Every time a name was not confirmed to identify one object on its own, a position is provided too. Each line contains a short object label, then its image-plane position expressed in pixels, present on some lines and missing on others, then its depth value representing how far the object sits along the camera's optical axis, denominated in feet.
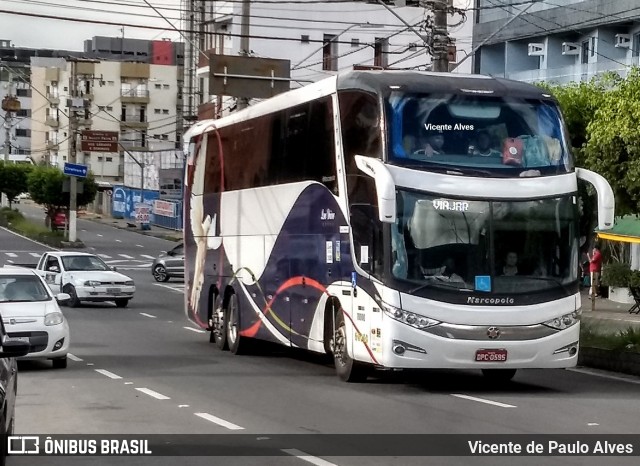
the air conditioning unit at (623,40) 167.02
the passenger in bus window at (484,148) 59.93
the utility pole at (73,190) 247.50
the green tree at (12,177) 364.38
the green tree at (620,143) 82.79
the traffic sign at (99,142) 286.66
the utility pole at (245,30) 125.08
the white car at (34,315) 68.90
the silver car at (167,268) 178.29
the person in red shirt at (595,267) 131.64
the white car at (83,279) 124.57
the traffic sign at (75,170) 244.01
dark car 32.22
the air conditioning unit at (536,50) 182.19
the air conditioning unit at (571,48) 176.51
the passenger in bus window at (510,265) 59.06
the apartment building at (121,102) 426.10
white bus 58.23
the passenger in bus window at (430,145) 59.36
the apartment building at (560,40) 167.02
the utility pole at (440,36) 90.79
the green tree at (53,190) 279.90
